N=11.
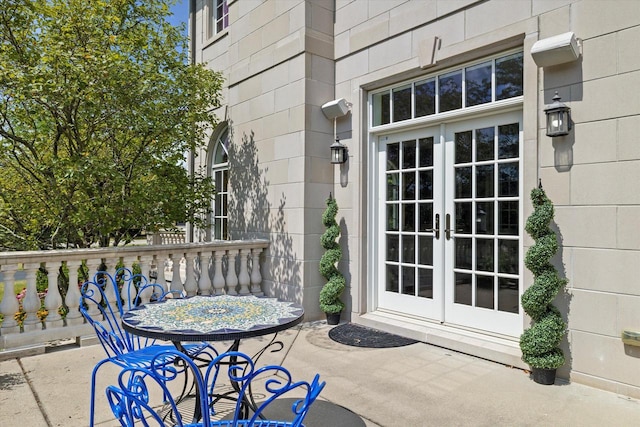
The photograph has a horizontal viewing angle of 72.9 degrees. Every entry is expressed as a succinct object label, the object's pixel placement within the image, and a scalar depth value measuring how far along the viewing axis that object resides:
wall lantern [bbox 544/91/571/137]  3.28
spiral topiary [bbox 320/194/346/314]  4.91
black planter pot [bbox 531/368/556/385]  3.22
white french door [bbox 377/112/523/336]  3.85
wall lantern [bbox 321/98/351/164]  5.04
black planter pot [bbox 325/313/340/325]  4.95
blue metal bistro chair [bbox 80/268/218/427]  2.34
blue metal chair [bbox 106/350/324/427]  1.39
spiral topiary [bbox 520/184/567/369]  3.16
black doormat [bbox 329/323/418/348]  4.21
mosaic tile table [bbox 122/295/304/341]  2.09
